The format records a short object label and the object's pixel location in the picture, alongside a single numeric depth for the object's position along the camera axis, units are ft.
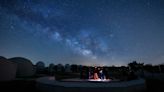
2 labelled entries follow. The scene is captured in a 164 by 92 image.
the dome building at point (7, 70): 55.61
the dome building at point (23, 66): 83.69
